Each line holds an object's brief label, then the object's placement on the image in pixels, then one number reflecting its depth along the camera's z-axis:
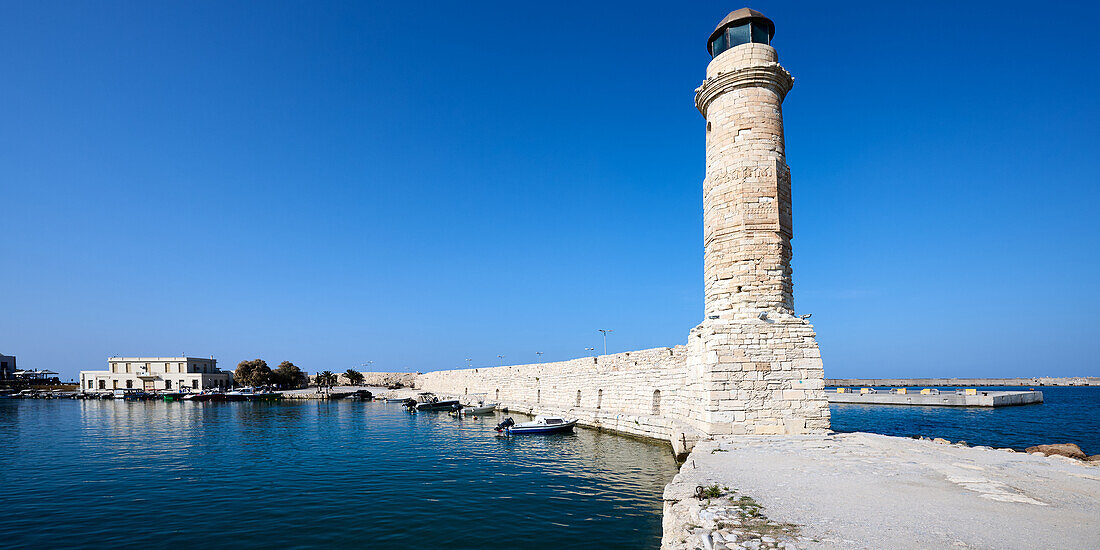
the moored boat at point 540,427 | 21.91
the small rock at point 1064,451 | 10.82
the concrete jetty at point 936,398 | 40.75
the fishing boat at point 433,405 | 39.94
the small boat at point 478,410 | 33.00
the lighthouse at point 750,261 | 12.52
